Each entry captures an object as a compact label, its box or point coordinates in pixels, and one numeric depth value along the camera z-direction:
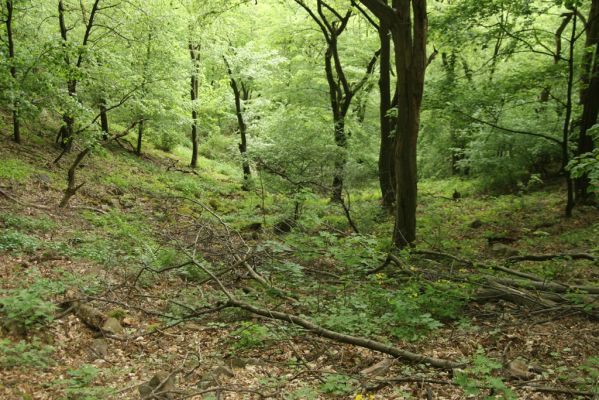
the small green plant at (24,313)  4.21
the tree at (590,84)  9.83
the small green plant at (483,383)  3.01
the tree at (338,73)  13.19
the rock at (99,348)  4.38
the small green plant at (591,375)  3.25
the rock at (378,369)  3.93
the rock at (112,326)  4.83
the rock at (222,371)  3.98
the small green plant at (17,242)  6.59
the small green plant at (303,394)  3.42
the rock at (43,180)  10.92
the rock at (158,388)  3.48
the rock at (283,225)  9.31
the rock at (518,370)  3.69
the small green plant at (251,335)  4.49
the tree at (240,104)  20.78
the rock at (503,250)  8.27
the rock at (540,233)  8.82
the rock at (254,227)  10.38
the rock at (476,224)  10.75
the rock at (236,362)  4.27
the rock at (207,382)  3.76
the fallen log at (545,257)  6.66
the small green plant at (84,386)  3.42
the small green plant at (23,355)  3.75
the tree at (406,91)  7.06
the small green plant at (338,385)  3.56
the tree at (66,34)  13.40
